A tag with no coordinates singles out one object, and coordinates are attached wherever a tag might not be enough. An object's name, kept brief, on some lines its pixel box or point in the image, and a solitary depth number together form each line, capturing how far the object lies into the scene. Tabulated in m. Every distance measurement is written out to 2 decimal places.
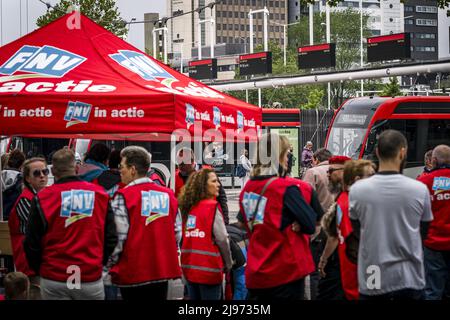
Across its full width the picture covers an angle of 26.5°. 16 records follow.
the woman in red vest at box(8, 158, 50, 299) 8.17
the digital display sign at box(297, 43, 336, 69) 48.56
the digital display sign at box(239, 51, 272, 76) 54.25
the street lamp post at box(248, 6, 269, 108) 73.55
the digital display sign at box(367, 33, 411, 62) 44.25
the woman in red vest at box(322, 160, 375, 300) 7.53
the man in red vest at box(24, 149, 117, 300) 7.04
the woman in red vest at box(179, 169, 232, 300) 8.30
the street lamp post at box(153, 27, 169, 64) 82.32
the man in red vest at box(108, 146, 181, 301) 7.43
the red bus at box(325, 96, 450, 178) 29.86
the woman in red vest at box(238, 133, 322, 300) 7.30
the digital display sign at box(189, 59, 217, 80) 59.03
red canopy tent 8.99
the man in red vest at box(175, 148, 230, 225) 11.72
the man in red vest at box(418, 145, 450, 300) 10.23
